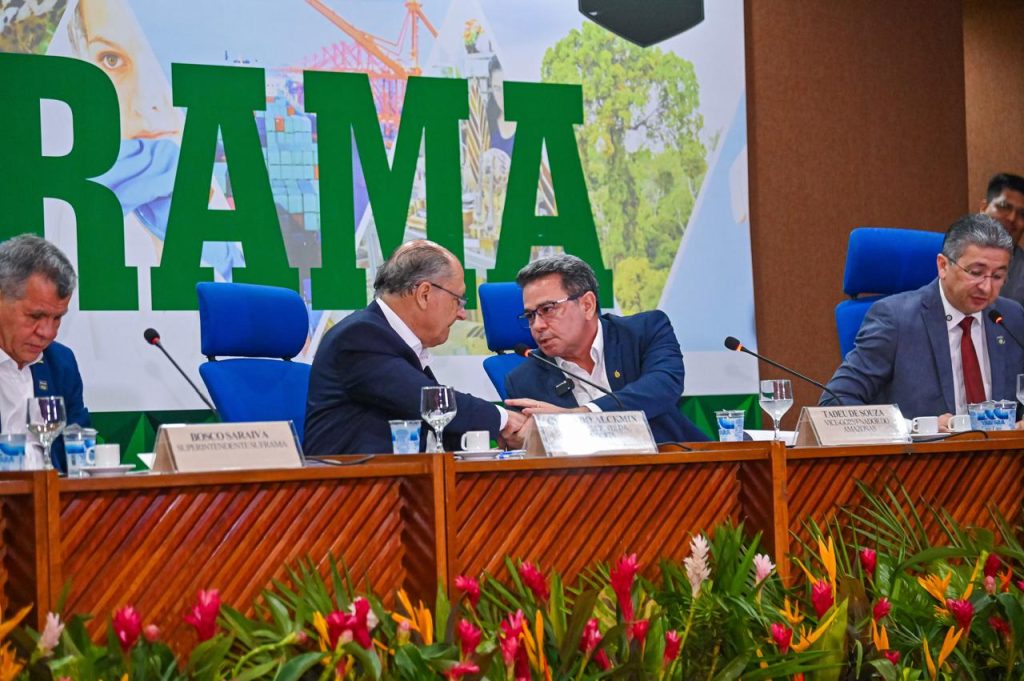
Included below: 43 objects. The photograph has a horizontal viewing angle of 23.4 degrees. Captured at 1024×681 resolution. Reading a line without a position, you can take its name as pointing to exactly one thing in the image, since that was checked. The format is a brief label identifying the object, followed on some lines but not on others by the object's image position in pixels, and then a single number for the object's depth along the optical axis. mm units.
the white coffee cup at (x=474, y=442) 6178
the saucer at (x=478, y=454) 6050
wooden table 5419
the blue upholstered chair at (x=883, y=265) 8534
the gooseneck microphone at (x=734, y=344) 7551
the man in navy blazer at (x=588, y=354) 7637
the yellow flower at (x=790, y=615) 5665
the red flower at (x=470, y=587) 5499
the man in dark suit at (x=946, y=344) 7838
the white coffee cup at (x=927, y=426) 6778
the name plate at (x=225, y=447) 5607
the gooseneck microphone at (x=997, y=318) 7652
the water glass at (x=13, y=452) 5803
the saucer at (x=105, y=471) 5736
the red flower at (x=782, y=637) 5538
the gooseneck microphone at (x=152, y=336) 7960
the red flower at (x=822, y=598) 5620
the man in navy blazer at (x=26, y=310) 7254
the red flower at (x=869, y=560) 5908
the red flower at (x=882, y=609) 5656
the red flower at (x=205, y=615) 5240
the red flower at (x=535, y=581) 5553
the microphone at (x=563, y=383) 7271
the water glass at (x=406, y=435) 6221
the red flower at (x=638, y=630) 5410
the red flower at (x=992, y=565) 6001
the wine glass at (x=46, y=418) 5834
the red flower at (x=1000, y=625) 5842
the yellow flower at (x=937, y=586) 5861
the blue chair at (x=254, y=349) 7849
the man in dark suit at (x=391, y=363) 7088
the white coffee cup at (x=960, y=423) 6832
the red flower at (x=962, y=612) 5708
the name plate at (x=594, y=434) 5993
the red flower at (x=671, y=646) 5454
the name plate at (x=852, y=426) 6333
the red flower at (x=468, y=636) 5283
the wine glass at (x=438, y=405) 6221
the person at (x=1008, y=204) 10118
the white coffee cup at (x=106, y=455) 5897
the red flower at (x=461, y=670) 5245
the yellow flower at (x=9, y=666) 5074
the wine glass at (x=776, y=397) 6716
